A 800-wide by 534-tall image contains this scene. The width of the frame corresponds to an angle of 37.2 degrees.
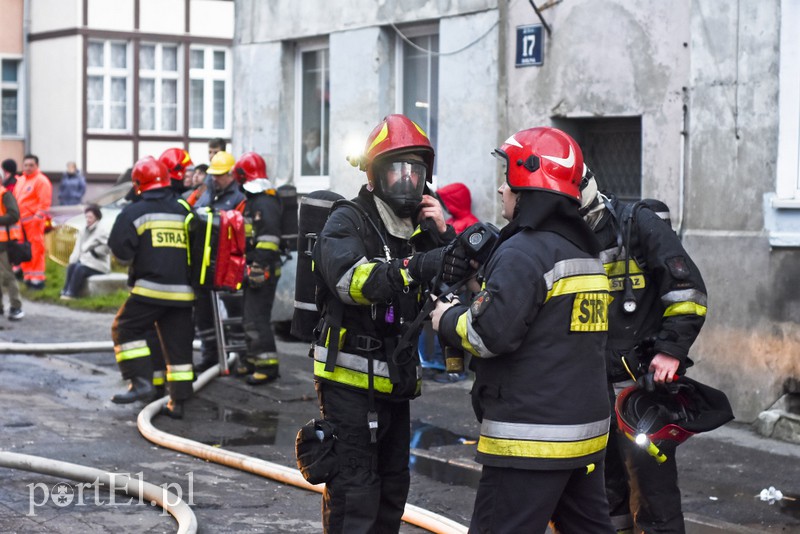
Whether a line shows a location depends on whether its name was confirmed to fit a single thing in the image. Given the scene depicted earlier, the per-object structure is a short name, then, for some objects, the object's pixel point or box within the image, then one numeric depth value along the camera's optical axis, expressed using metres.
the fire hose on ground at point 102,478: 6.08
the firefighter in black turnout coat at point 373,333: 4.96
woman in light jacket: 16.08
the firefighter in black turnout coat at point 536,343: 4.11
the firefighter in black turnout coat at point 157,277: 8.95
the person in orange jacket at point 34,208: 16.86
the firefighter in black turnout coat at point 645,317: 5.30
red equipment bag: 9.19
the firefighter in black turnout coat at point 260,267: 10.22
